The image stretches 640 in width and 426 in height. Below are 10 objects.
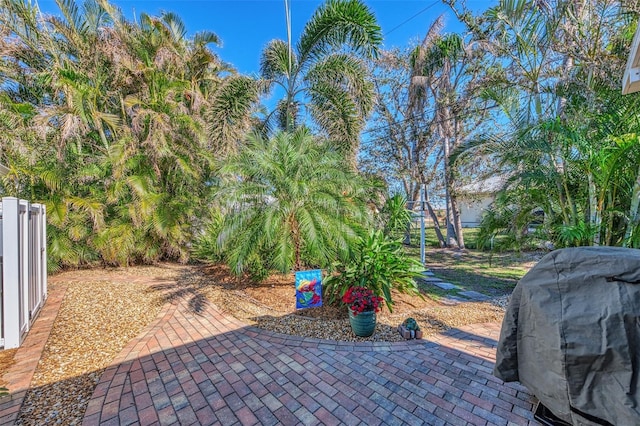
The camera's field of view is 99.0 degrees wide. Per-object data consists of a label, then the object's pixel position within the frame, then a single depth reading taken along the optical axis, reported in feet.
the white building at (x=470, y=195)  31.97
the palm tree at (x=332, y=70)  22.97
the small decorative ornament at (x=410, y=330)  12.43
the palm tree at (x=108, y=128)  22.90
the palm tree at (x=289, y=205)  16.53
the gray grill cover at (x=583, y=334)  5.81
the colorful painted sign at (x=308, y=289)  15.44
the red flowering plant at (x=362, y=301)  12.43
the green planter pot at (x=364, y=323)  12.49
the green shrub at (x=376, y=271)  15.43
